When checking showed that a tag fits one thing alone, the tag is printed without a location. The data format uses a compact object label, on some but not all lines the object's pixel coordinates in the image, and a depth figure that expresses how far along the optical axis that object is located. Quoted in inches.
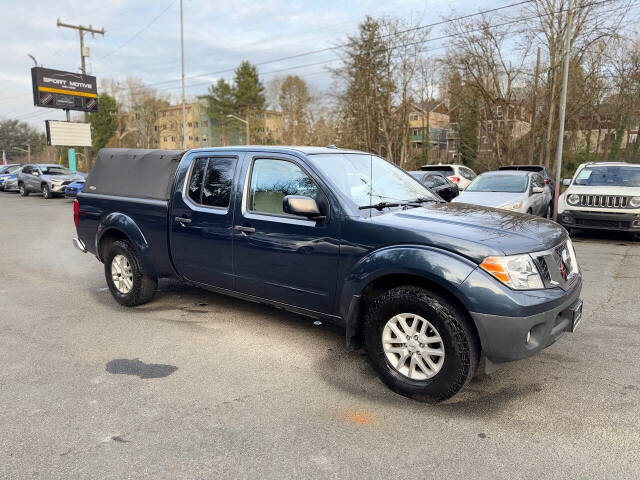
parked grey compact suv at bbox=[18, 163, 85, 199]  893.8
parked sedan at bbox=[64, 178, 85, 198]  788.0
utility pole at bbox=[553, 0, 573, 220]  570.5
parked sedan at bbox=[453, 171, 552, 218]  388.8
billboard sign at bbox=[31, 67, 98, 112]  1363.2
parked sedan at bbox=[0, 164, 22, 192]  1125.5
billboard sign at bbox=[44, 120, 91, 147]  1391.5
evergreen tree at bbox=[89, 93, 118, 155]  2795.3
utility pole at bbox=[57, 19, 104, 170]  1386.1
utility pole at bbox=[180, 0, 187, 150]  1285.7
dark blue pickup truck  122.5
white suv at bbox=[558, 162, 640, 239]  368.2
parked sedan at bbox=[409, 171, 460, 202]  547.2
